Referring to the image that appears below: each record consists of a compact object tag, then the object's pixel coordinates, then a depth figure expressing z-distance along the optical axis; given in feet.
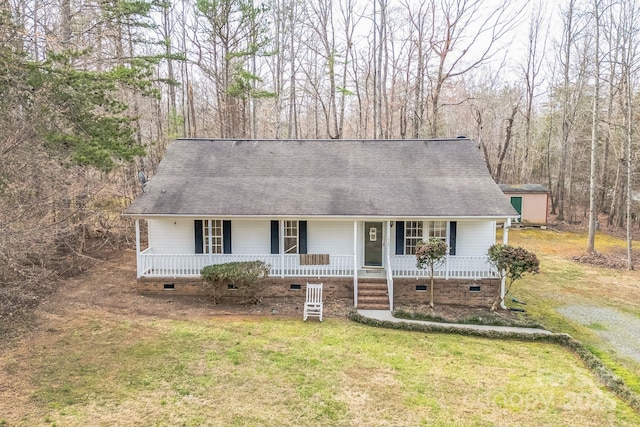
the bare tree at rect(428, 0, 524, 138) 83.20
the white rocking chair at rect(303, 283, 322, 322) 36.27
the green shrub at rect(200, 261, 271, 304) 38.06
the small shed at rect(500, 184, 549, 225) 85.92
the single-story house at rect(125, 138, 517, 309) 40.91
